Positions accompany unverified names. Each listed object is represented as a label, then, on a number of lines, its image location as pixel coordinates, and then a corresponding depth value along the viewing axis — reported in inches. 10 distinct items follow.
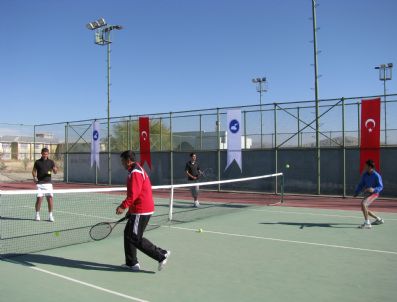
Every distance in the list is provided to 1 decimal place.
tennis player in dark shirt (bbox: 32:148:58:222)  423.8
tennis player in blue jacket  381.4
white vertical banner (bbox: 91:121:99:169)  999.0
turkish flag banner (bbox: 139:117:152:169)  913.5
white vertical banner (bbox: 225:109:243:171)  778.2
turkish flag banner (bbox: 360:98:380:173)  665.6
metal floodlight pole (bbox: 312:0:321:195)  719.1
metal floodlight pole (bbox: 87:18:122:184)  997.8
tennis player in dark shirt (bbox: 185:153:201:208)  556.4
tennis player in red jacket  235.5
